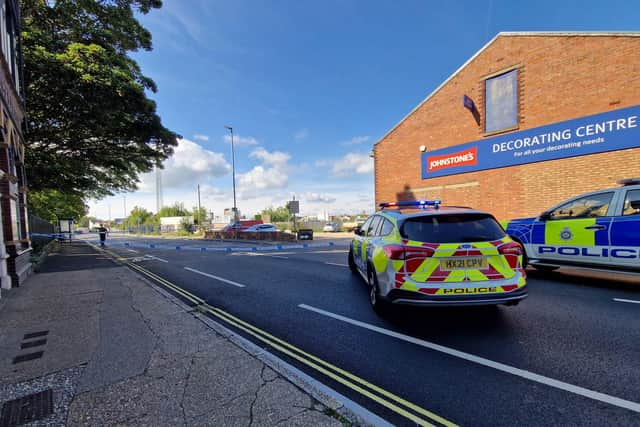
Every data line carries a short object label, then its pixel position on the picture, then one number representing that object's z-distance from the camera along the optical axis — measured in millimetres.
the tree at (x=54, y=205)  28528
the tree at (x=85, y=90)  9797
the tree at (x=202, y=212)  83725
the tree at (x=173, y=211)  94188
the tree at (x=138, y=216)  97812
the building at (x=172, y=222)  62797
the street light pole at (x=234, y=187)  28755
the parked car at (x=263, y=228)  31306
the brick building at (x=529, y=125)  10484
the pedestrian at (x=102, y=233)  24694
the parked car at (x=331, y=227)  49944
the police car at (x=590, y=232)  5363
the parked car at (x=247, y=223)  34375
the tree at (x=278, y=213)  99625
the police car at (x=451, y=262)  3658
